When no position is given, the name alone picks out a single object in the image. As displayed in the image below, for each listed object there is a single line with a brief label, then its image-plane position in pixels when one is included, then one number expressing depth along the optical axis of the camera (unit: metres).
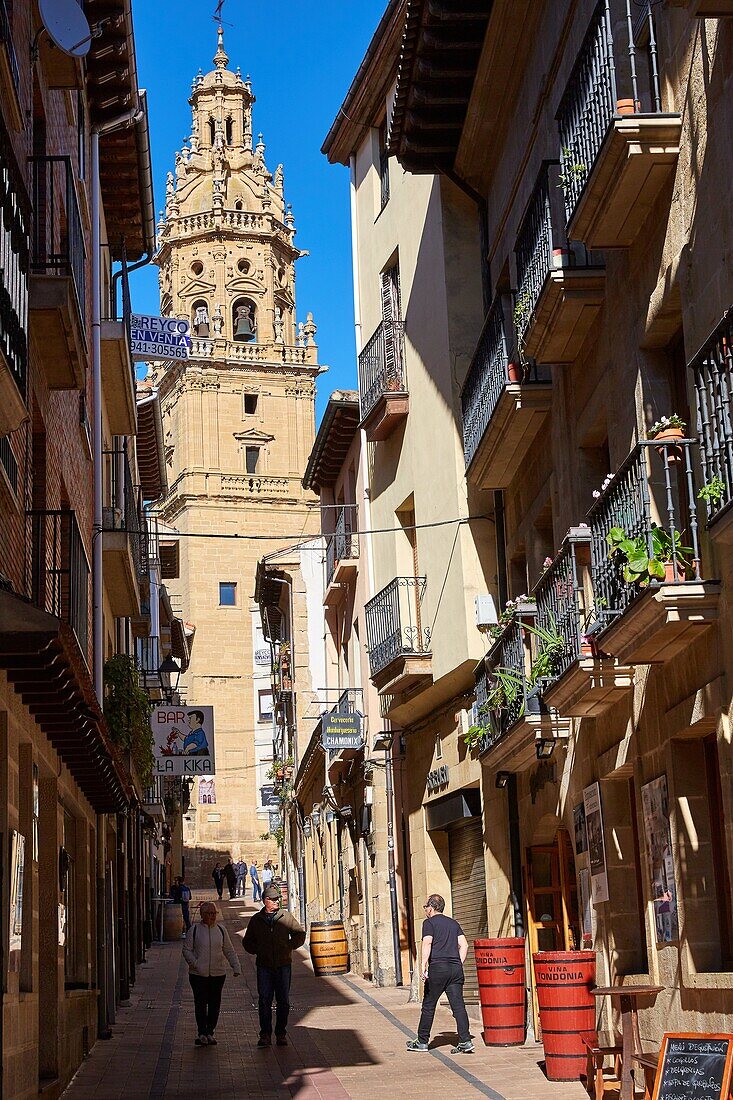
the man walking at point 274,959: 15.94
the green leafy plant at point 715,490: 8.45
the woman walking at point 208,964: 15.97
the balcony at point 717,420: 8.23
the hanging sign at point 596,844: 12.63
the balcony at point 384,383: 21.59
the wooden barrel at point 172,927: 41.97
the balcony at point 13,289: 7.66
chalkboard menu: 7.61
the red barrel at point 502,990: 14.10
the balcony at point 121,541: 19.69
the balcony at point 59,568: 11.50
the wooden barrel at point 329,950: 26.22
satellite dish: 11.02
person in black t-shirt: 14.44
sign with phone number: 20.91
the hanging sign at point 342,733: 27.03
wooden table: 9.42
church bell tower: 70.75
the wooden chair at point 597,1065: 10.09
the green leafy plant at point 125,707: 20.33
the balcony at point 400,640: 19.83
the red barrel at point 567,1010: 11.98
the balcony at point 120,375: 18.59
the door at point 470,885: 19.12
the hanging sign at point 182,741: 23.91
